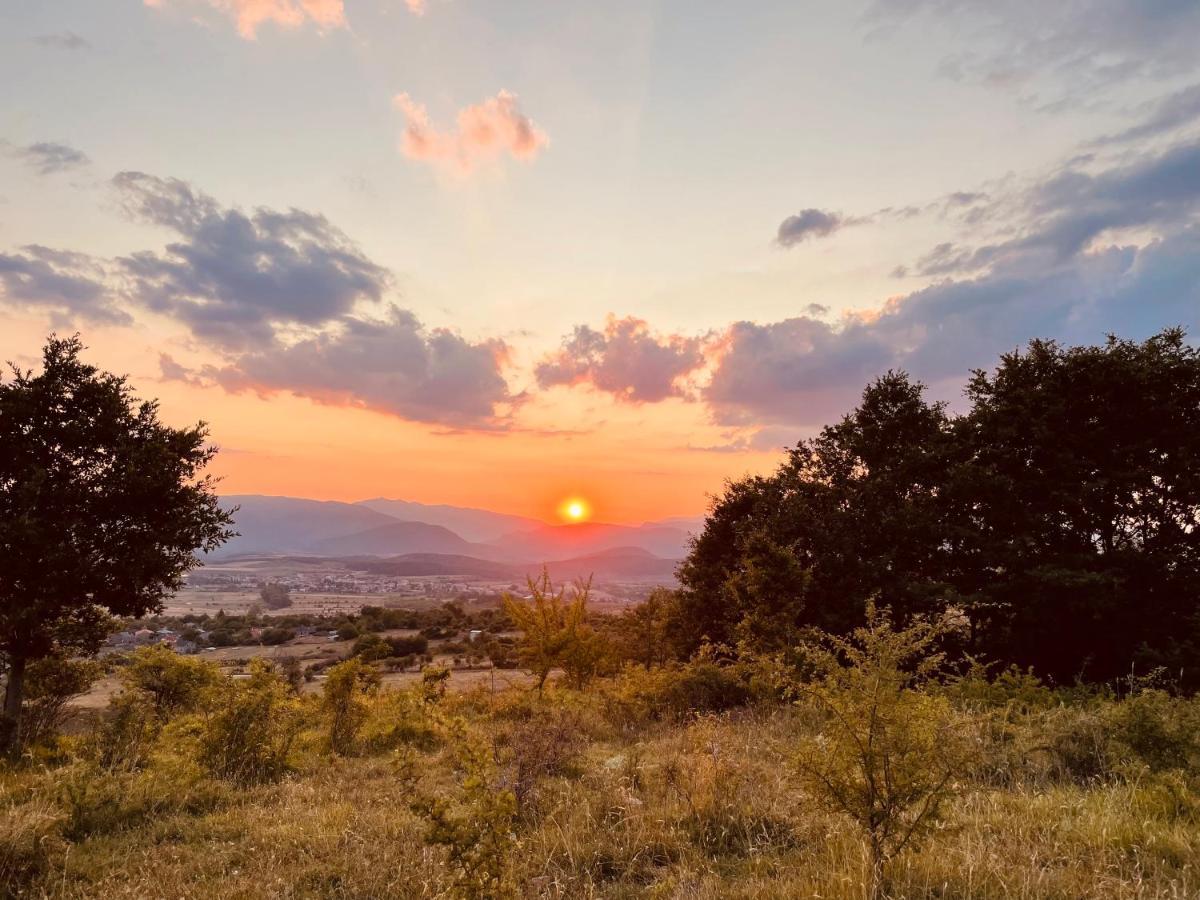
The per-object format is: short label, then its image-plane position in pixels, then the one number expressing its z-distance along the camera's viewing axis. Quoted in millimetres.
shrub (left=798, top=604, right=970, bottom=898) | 4961
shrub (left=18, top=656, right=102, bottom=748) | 12594
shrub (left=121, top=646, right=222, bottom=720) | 13461
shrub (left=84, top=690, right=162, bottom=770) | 10073
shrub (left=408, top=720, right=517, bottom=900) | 4195
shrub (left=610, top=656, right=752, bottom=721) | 16047
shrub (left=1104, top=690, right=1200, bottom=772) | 8289
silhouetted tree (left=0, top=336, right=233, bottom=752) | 11523
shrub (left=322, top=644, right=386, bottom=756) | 13680
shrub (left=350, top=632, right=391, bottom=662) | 40112
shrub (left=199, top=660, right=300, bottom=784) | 10531
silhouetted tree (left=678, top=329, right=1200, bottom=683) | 18750
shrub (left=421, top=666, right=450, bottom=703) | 9992
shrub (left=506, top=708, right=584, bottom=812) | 8180
